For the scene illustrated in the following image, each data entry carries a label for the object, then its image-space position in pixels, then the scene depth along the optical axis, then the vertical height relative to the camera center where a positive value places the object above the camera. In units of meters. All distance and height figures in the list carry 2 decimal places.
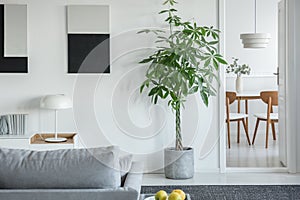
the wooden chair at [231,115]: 7.46 -0.25
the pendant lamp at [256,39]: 7.26 +0.79
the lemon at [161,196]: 2.61 -0.48
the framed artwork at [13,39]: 5.82 +0.64
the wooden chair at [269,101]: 7.57 -0.04
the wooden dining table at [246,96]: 7.86 +0.03
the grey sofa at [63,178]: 2.45 -0.37
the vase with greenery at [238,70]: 8.20 +0.44
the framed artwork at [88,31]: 5.84 +0.72
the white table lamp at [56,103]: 5.54 -0.05
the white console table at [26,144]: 5.45 -0.47
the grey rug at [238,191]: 4.84 -0.88
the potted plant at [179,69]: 5.49 +0.30
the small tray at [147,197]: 2.77 -0.52
